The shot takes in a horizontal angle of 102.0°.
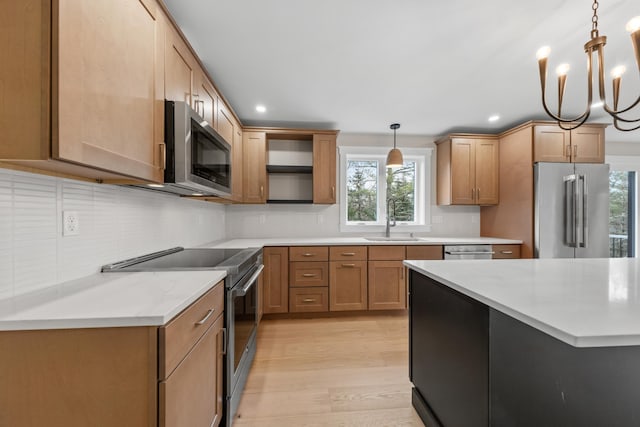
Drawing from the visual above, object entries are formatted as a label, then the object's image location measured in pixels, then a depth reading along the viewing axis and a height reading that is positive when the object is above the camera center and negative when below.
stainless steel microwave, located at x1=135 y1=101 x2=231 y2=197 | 1.32 +0.35
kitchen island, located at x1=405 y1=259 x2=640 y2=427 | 0.74 -0.51
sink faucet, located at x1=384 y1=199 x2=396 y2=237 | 3.48 -0.07
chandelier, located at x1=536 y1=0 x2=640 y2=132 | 1.13 +0.78
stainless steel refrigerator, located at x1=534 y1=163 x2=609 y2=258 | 2.81 +0.06
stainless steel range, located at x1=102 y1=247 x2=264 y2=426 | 1.39 -0.44
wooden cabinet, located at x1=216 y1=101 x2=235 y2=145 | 2.22 +0.86
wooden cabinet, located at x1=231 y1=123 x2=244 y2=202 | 2.66 +0.55
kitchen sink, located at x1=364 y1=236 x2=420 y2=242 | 3.17 -0.30
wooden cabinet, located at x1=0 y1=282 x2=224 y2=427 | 0.75 -0.49
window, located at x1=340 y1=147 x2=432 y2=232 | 3.65 +0.37
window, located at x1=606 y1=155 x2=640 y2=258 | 3.73 +0.18
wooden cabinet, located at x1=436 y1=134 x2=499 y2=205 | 3.37 +0.61
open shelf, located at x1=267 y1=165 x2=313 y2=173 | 3.22 +0.59
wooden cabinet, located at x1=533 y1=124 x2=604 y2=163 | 2.91 +0.82
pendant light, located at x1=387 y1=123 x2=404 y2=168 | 3.08 +0.67
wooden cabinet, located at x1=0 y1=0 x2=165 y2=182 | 0.72 +0.41
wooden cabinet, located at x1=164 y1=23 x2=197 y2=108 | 1.36 +0.83
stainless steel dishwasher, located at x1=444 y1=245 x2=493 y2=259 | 3.00 -0.41
